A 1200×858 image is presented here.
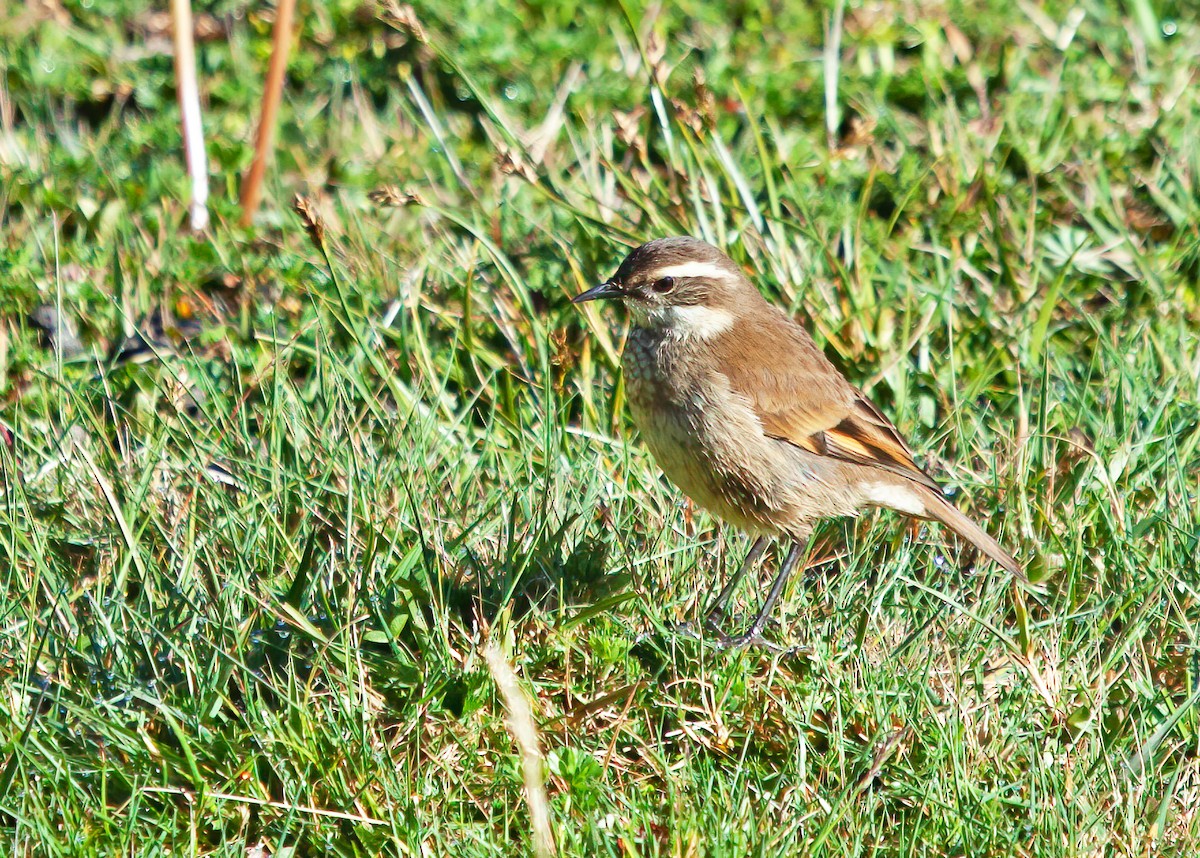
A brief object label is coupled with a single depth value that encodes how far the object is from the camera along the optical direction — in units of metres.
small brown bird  10.49
